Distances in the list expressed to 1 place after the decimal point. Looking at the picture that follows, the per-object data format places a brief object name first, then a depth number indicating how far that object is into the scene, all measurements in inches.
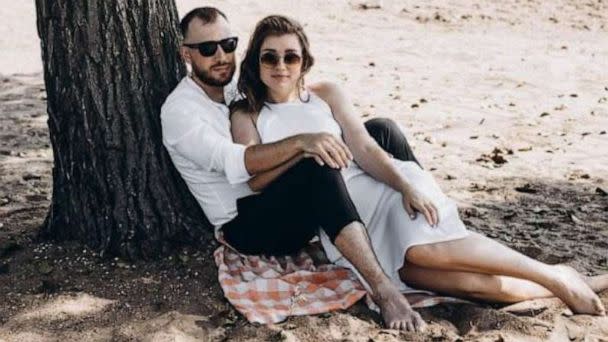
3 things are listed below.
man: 161.6
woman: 163.3
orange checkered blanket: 164.1
